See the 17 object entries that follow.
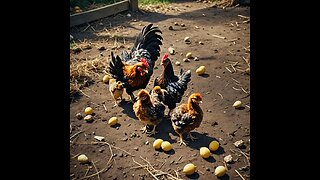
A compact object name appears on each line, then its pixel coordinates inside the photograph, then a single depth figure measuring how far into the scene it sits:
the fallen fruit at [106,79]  4.44
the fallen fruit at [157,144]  3.06
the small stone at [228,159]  2.85
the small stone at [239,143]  3.03
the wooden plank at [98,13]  6.77
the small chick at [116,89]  3.77
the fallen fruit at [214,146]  2.99
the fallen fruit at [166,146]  3.01
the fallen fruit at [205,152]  2.89
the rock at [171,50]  5.32
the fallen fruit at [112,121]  3.46
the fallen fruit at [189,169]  2.70
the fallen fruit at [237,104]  3.68
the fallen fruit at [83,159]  2.91
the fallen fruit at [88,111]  3.67
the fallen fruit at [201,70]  4.53
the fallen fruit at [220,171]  2.66
